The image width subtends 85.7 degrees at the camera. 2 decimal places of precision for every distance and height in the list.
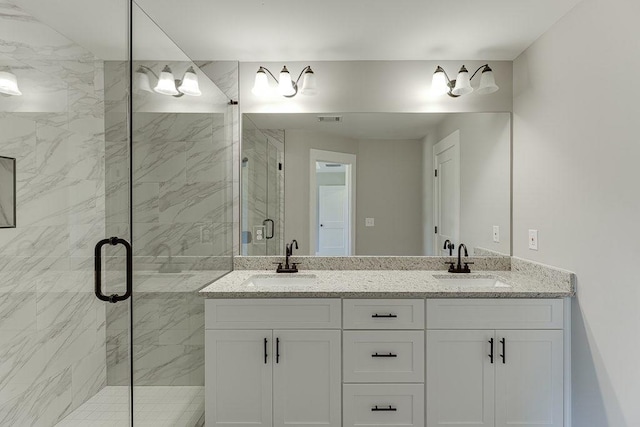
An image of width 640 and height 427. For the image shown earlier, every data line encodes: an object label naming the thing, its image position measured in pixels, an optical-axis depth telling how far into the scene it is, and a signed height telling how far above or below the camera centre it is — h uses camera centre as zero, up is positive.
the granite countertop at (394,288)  1.81 -0.40
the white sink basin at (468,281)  2.19 -0.42
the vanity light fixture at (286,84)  2.27 +0.87
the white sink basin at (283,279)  2.22 -0.42
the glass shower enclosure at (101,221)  1.61 -0.03
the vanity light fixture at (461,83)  2.22 +0.87
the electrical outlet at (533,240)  2.10 -0.15
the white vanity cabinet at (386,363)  1.80 -0.78
